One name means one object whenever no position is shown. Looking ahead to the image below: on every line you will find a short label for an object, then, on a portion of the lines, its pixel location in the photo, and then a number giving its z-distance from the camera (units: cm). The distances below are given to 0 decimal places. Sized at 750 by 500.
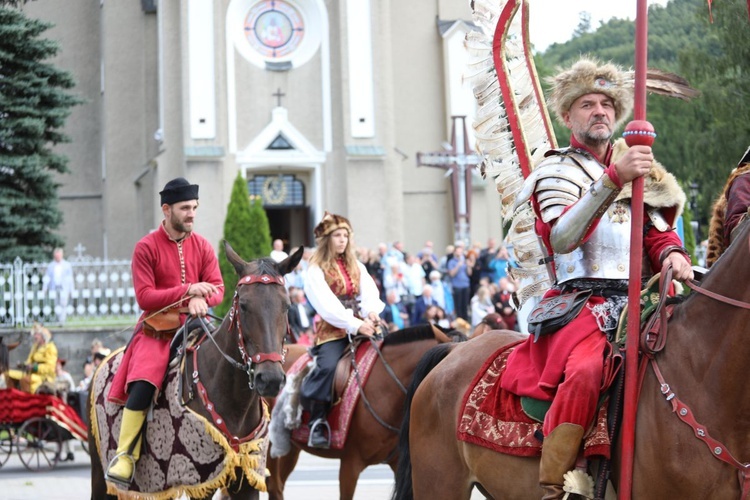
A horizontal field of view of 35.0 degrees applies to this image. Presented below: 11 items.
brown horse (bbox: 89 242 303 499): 755
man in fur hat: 545
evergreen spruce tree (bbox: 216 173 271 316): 2950
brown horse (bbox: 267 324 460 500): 986
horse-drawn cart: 1677
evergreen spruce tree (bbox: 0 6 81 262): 2684
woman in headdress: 1003
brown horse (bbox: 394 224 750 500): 504
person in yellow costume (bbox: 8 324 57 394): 1769
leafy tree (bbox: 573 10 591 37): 6678
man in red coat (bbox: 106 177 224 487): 805
